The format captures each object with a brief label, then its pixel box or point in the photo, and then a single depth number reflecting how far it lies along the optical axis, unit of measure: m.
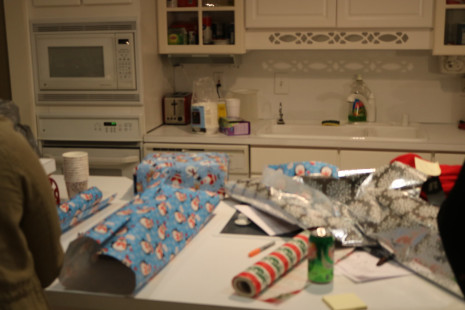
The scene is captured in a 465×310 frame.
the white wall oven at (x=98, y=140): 3.16
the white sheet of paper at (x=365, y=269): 1.27
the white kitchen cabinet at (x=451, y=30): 3.03
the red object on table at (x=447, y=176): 1.58
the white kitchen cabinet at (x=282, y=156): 3.02
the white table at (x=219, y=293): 1.16
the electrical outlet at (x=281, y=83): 3.66
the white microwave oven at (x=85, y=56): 3.10
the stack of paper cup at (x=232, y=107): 3.29
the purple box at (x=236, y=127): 3.14
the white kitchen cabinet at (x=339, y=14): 3.07
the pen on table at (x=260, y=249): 1.40
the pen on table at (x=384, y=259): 1.34
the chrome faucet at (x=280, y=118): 3.57
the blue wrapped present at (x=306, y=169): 1.85
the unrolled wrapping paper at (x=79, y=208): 1.55
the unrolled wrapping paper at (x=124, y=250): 1.21
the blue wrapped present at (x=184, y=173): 1.81
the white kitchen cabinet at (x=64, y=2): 3.08
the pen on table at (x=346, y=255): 1.36
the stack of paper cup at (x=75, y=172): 1.82
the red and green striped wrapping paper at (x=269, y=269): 1.18
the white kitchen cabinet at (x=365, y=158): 2.97
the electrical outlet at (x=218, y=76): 3.72
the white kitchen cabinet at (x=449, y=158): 2.89
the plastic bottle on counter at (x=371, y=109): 3.47
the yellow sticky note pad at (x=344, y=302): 1.12
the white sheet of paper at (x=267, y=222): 1.56
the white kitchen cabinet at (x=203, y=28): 3.26
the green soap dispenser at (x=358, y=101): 3.46
